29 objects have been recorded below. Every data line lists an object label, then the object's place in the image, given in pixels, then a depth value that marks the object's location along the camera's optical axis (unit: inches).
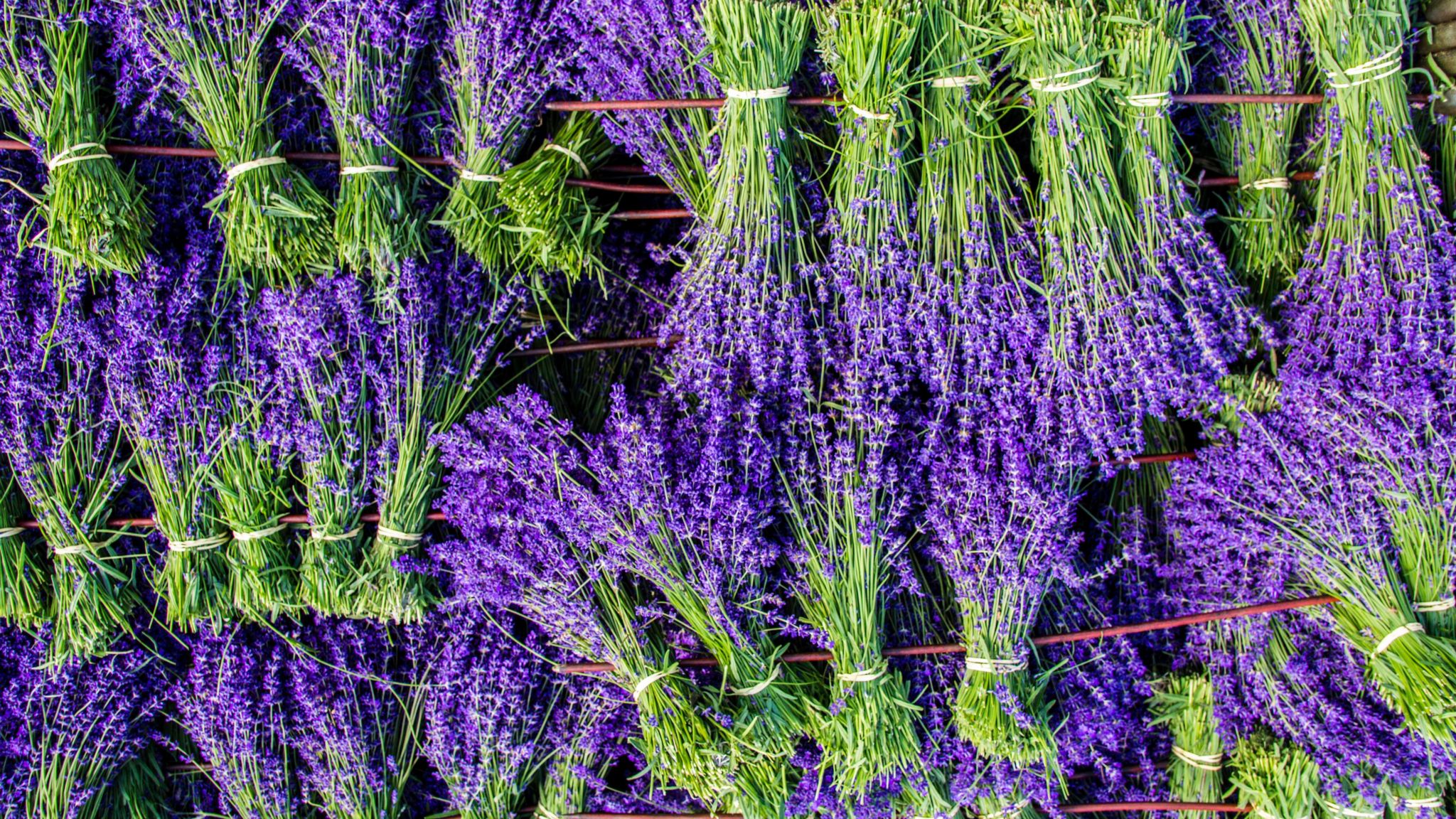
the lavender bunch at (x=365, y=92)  76.3
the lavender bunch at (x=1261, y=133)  80.2
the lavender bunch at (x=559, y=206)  76.9
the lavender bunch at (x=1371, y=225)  73.9
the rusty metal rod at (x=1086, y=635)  79.5
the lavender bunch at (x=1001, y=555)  75.9
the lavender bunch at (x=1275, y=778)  81.1
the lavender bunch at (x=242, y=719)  83.2
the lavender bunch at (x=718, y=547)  73.6
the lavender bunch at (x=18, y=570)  81.3
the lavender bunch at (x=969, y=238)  74.9
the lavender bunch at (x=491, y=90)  77.0
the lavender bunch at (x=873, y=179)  72.7
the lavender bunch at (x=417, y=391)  79.0
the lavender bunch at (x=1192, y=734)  85.3
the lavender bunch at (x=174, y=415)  78.2
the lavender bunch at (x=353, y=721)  84.2
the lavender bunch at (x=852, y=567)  75.4
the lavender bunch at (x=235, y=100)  75.3
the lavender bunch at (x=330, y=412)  76.9
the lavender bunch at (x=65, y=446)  78.2
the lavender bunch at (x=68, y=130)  74.1
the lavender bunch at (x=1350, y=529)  73.9
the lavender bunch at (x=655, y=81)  76.8
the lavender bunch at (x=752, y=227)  73.2
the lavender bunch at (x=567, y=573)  75.5
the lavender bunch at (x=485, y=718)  83.7
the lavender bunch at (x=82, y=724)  81.5
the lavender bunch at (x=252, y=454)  79.6
